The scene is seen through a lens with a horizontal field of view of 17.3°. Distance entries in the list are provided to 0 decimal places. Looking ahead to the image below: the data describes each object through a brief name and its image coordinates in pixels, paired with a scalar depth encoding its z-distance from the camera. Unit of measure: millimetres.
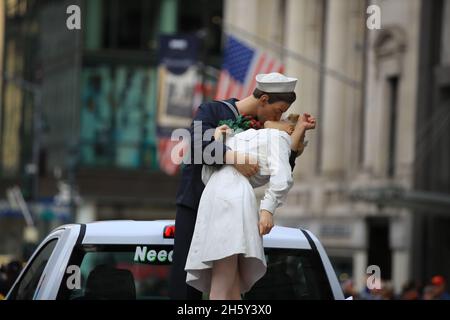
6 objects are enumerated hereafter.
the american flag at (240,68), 33938
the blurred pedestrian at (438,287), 19372
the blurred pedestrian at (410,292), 20184
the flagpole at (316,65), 38300
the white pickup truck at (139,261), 7711
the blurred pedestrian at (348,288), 19962
